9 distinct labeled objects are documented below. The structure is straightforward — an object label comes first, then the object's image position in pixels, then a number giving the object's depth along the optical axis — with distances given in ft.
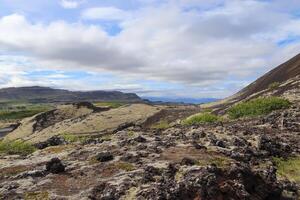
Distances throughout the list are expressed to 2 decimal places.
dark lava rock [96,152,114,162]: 47.90
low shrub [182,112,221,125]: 132.98
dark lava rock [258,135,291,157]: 65.09
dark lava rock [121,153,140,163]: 47.37
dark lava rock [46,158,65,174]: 44.72
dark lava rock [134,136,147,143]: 59.73
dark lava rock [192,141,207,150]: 56.08
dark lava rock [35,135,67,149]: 80.21
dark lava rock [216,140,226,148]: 61.32
